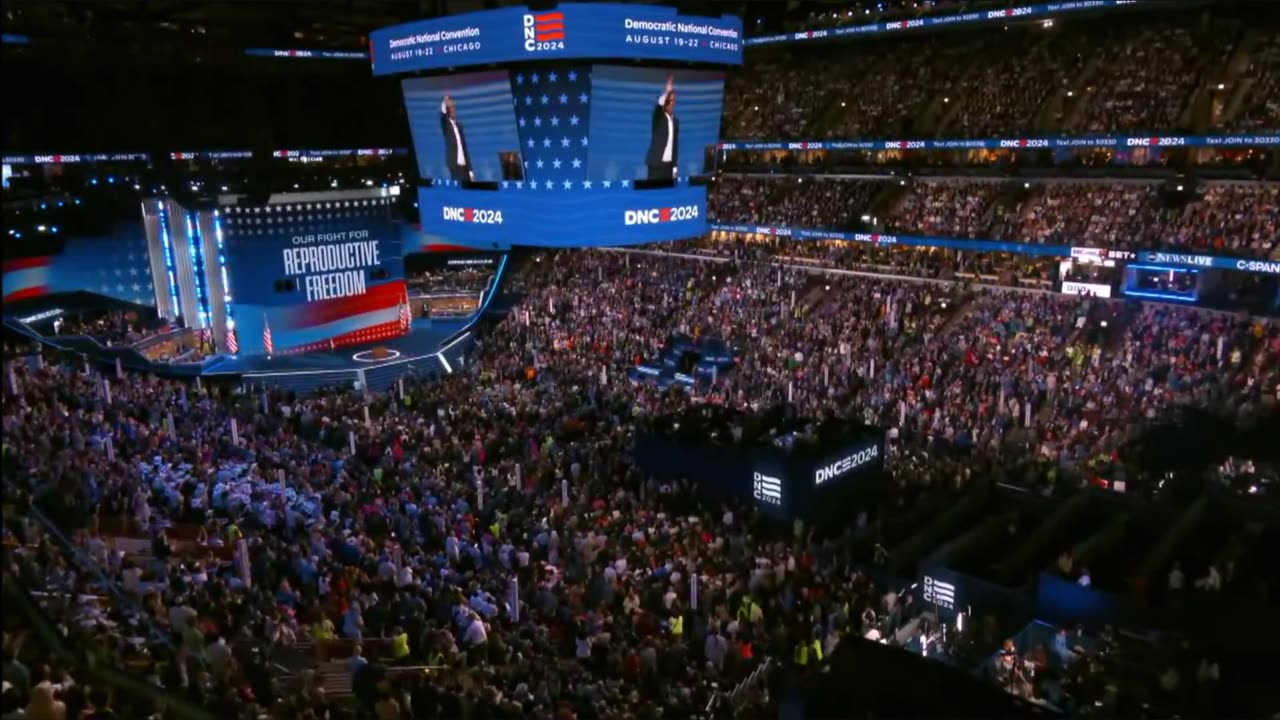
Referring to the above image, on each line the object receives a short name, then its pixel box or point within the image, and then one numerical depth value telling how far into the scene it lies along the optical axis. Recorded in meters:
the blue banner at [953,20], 27.30
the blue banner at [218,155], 37.68
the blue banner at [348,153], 41.72
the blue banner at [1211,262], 22.48
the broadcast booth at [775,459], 16.25
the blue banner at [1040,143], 24.16
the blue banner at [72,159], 29.67
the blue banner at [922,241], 27.25
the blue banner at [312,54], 38.62
